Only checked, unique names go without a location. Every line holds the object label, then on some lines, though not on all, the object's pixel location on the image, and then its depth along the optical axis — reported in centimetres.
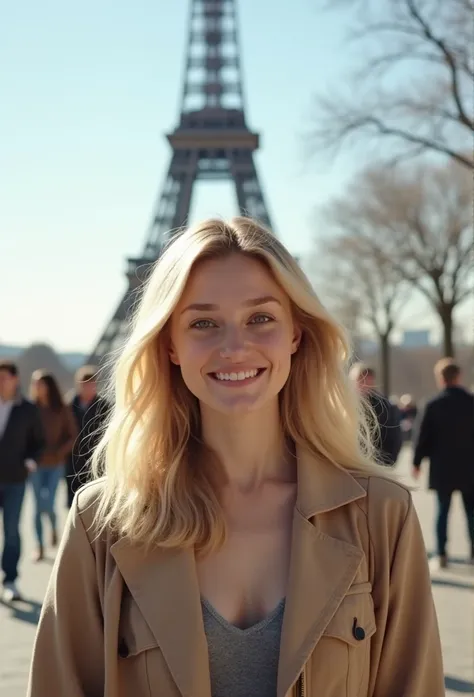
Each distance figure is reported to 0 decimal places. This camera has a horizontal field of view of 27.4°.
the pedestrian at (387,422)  712
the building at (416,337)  12975
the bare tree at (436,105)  1295
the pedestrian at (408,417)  2719
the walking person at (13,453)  753
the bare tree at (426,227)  2827
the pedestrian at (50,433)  962
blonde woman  206
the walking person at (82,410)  690
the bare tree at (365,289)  3275
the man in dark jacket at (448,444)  867
